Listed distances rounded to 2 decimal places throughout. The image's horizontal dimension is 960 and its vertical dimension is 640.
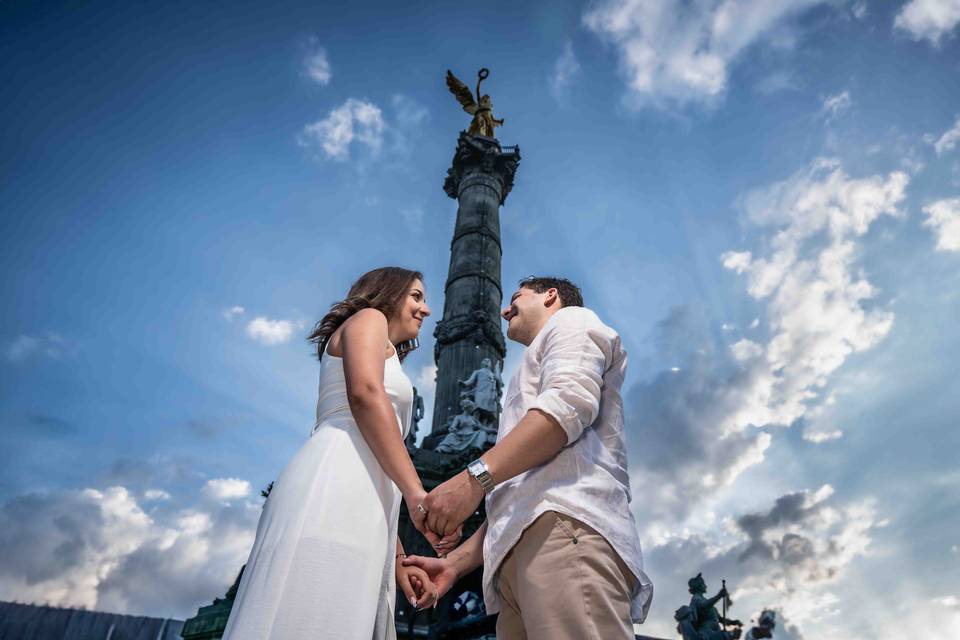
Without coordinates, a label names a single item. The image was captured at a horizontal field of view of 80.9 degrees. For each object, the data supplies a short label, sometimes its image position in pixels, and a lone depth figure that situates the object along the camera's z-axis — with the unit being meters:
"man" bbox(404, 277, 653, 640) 1.31
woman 1.23
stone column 12.34
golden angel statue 17.05
